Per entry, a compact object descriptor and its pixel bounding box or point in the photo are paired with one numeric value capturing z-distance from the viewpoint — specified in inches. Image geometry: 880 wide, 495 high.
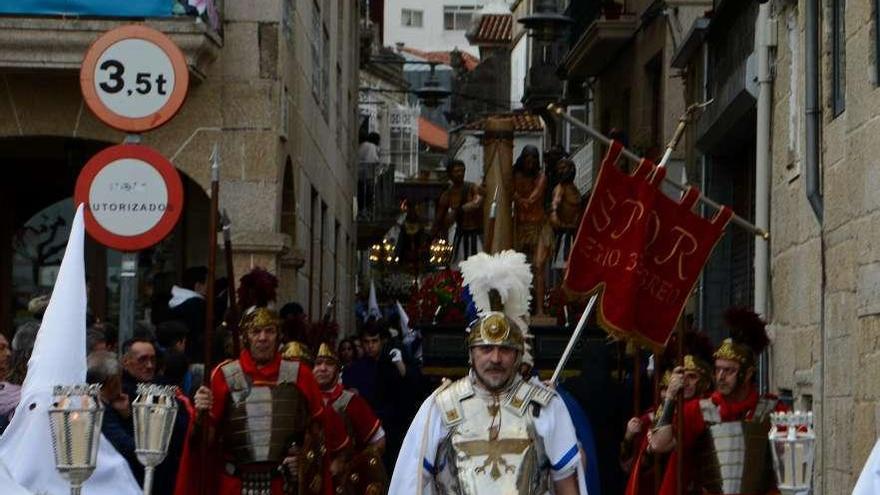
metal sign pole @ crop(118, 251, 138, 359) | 529.3
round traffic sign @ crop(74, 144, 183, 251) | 527.5
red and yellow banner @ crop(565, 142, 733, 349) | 583.2
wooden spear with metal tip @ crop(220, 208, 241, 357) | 567.5
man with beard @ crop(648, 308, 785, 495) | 528.4
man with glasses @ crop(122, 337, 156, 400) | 520.4
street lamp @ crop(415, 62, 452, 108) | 2028.8
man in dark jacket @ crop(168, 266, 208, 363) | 694.5
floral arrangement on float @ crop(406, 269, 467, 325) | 931.3
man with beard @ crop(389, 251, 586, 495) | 454.0
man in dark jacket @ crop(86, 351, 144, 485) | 470.9
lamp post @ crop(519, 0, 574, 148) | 1708.9
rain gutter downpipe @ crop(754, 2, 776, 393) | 727.7
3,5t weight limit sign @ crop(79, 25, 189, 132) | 540.7
